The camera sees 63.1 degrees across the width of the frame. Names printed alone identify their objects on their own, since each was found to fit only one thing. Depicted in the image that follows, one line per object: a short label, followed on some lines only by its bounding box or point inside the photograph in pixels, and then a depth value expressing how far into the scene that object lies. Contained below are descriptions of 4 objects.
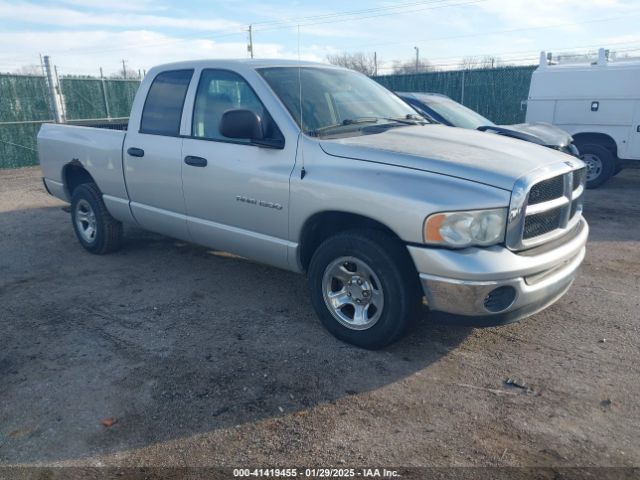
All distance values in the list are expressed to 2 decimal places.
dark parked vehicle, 6.95
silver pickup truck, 3.10
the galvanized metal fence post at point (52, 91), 13.75
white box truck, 9.09
